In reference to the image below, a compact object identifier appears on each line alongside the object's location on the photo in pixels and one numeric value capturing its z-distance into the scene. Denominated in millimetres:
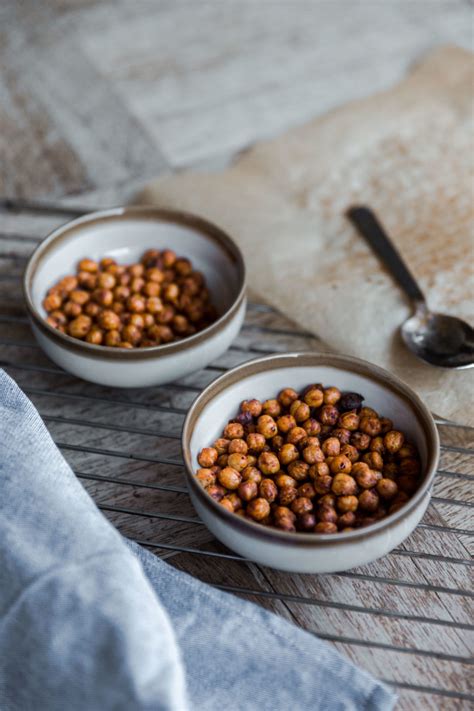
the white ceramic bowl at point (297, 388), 680
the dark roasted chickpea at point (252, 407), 848
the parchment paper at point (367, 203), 1054
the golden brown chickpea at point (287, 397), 862
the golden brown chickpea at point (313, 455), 794
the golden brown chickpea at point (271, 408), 855
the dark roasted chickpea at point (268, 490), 764
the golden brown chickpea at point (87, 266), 1045
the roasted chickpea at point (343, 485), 756
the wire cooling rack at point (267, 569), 717
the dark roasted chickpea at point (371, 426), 821
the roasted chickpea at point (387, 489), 756
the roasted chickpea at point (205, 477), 767
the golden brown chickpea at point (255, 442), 817
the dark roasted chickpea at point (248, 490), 761
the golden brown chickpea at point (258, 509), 744
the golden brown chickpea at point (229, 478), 772
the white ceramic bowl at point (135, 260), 888
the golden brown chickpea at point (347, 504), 747
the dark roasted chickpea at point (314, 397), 846
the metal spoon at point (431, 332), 981
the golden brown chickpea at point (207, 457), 792
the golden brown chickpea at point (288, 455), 805
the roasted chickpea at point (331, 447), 802
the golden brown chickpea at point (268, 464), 792
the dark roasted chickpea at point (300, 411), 842
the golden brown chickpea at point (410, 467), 778
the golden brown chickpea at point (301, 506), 748
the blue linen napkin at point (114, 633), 597
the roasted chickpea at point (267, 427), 829
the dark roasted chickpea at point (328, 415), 839
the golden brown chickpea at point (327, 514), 737
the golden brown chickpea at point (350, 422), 832
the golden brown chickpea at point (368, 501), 749
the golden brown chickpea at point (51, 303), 991
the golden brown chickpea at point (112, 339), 945
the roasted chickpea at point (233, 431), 829
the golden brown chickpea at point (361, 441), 813
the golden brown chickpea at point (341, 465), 779
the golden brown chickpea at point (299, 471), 787
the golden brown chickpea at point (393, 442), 801
